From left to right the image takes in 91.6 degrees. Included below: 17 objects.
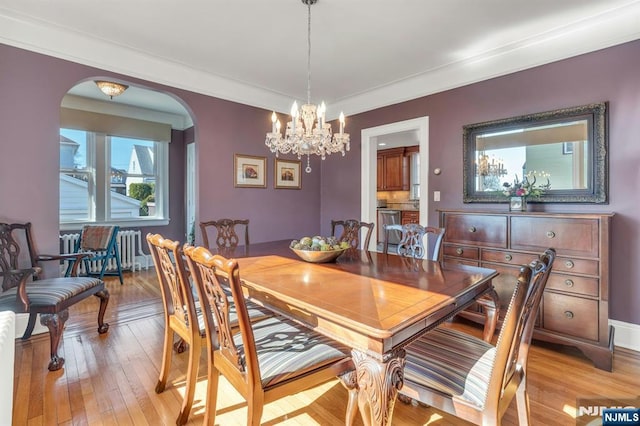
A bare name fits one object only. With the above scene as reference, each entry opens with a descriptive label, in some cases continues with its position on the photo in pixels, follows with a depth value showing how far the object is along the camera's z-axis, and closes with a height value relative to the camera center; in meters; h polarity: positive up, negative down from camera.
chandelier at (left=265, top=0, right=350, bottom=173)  2.36 +0.59
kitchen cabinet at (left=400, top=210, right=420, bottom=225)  6.98 -0.09
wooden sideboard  2.21 -0.41
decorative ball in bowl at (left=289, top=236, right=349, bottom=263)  2.05 -0.25
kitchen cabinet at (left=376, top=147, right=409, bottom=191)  7.63 +1.06
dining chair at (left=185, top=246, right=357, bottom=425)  1.20 -0.65
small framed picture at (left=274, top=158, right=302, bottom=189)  4.49 +0.56
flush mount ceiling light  3.52 +1.44
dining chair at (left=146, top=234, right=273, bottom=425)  1.60 -0.60
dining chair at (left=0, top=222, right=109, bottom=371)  2.20 -0.60
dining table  1.11 -0.38
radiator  4.46 -0.65
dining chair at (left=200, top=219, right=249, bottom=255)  3.01 -0.21
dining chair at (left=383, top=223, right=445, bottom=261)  2.50 -0.22
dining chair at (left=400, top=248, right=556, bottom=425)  1.11 -0.66
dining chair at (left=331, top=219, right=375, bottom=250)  3.07 -0.19
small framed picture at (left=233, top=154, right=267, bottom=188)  4.05 +0.54
